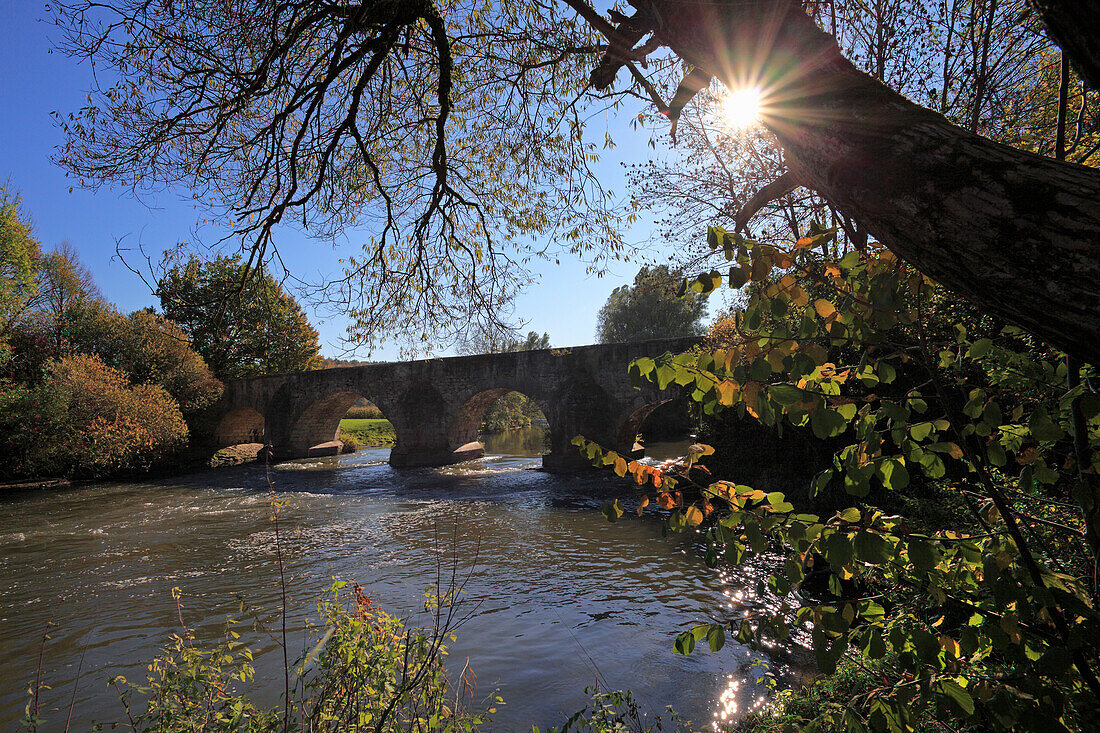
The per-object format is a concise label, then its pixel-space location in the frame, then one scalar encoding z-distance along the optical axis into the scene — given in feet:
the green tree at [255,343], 99.60
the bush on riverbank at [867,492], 3.95
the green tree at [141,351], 77.00
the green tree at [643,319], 122.42
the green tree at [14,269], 66.95
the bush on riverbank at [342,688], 7.95
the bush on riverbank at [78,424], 59.77
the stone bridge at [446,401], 57.98
